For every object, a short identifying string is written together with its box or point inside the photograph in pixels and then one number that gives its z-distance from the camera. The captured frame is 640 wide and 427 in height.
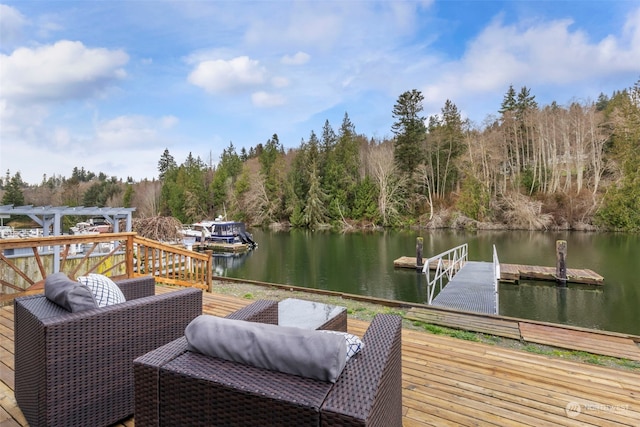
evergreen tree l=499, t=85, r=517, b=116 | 27.89
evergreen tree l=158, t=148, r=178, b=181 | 43.94
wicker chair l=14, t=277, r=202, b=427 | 1.38
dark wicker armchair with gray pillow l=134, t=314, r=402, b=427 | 0.91
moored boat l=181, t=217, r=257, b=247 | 17.59
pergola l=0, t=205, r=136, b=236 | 5.31
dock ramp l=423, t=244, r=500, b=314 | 5.22
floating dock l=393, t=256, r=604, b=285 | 8.35
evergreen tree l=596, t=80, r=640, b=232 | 18.73
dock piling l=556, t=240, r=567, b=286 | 8.40
